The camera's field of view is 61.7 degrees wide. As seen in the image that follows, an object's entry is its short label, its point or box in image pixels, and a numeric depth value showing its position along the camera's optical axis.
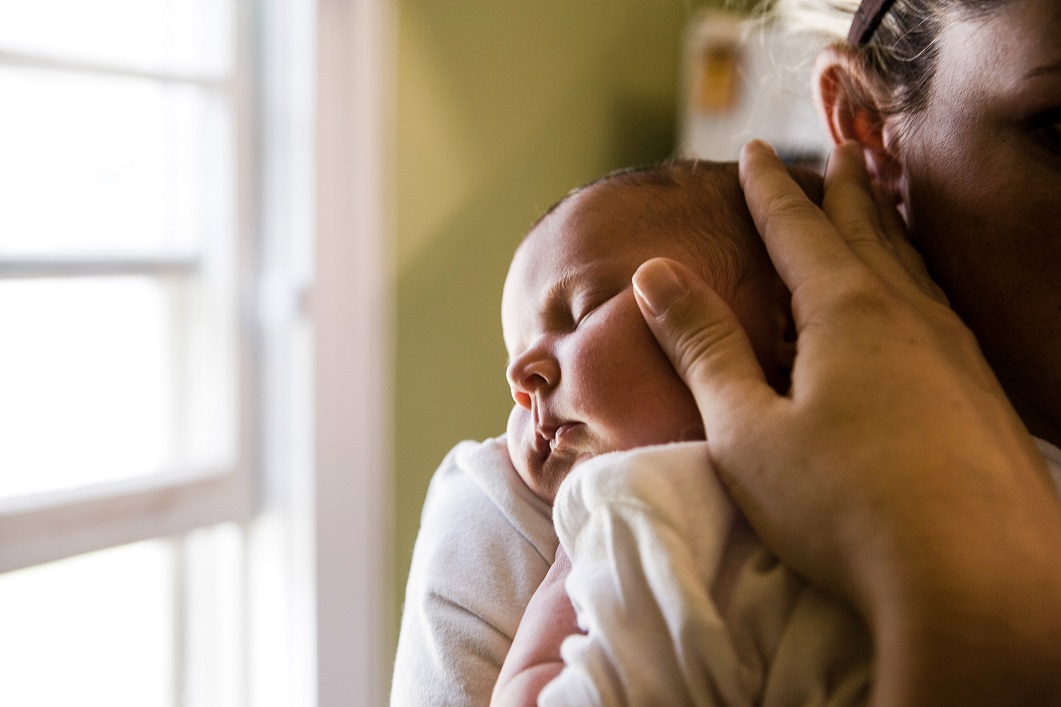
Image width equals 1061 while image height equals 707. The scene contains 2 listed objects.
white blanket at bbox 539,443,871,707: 0.50
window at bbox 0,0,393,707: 1.68
